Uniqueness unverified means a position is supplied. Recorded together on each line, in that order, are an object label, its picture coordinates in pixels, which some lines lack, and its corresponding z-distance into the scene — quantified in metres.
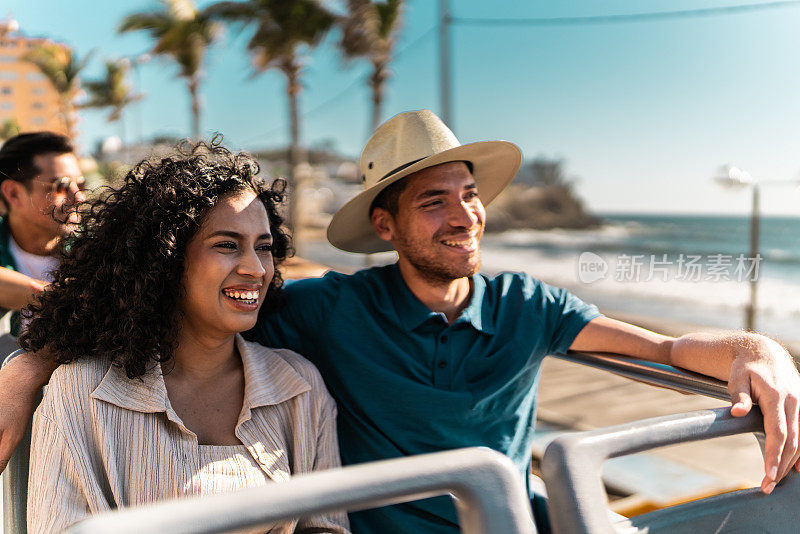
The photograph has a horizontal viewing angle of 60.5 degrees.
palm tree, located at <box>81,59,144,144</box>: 37.84
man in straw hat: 1.87
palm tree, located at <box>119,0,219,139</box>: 22.73
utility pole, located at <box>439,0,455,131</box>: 9.37
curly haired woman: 1.42
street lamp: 10.00
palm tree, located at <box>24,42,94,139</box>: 29.88
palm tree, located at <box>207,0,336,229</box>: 17.44
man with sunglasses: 2.53
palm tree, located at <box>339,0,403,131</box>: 15.95
